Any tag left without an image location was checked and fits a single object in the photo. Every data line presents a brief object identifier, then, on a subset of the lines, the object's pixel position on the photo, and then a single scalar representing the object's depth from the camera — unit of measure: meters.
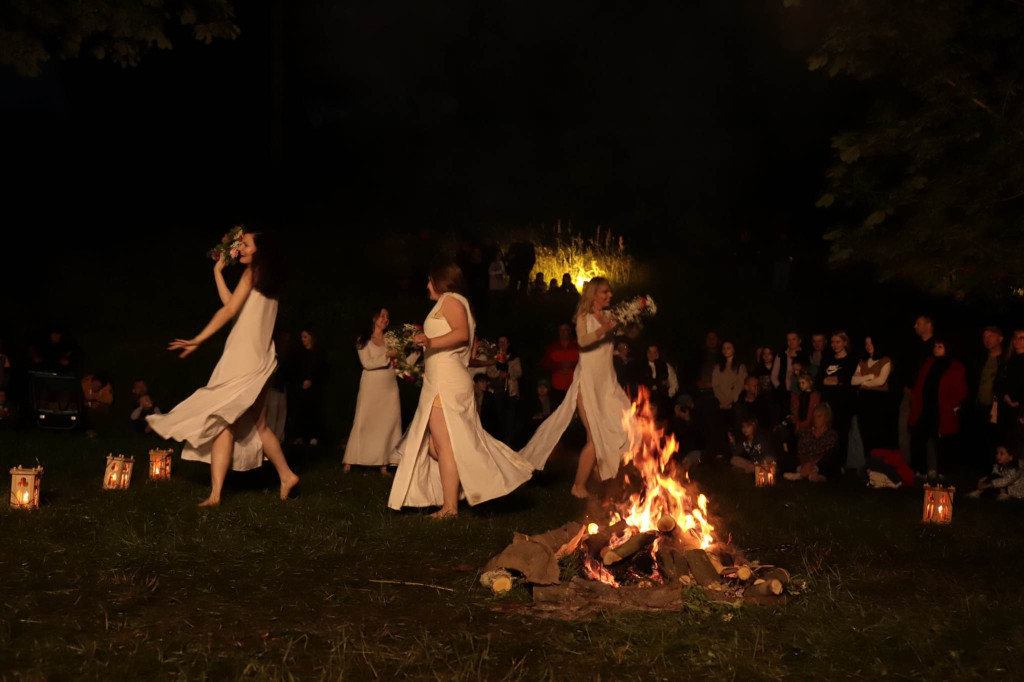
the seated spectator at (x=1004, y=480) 12.21
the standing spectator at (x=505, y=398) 16.22
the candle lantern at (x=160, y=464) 11.49
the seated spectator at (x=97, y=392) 17.61
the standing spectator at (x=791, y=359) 15.12
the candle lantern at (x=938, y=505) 10.38
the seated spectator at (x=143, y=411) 16.59
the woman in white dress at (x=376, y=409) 13.11
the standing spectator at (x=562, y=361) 16.43
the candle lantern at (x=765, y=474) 12.97
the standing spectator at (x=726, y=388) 15.30
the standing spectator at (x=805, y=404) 14.46
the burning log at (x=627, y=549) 7.30
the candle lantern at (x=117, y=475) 10.91
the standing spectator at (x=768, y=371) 15.37
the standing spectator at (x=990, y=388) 13.48
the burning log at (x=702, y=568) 7.13
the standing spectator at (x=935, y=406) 13.73
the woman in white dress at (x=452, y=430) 9.66
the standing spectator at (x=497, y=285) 22.95
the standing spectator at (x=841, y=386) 14.47
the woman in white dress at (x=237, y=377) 9.89
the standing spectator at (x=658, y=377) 16.00
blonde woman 11.35
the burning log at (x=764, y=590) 7.01
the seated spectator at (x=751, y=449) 14.30
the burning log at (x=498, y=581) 7.18
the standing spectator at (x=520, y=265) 24.23
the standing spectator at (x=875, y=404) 13.88
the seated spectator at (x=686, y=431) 15.03
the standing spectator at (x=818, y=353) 15.17
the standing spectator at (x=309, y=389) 15.95
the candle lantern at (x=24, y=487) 9.71
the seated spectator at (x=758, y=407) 15.03
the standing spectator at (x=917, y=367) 13.93
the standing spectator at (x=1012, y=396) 12.78
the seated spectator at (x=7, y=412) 16.39
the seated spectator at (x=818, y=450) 13.86
